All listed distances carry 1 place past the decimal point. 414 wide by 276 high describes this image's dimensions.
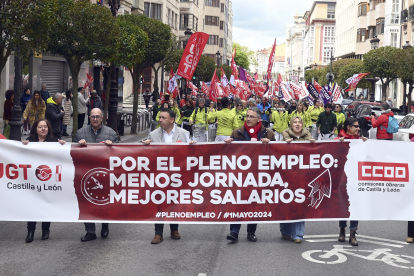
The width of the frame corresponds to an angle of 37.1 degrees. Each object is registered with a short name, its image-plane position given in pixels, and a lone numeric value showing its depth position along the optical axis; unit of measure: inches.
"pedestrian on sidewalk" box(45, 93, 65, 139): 624.7
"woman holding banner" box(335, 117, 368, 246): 309.3
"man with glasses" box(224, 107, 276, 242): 314.7
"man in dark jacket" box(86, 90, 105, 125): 877.8
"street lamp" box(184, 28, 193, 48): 1233.1
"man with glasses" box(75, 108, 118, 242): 312.7
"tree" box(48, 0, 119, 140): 700.0
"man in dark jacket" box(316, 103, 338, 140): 666.8
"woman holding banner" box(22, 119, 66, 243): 313.3
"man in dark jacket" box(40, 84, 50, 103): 842.8
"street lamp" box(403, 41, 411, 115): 1560.0
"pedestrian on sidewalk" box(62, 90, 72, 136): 841.1
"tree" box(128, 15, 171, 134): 1139.9
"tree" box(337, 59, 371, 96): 2203.7
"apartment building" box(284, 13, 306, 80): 7341.5
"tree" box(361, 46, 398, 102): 1729.1
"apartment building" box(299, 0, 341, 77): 5605.3
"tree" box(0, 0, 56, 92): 513.0
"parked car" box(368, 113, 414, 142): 661.9
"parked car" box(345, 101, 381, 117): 1206.6
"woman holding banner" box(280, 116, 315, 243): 318.3
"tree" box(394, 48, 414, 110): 1531.7
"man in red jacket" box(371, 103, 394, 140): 604.1
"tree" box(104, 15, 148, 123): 880.9
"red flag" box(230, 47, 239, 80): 1381.2
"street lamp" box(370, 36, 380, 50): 1758.5
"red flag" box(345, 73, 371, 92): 1300.8
